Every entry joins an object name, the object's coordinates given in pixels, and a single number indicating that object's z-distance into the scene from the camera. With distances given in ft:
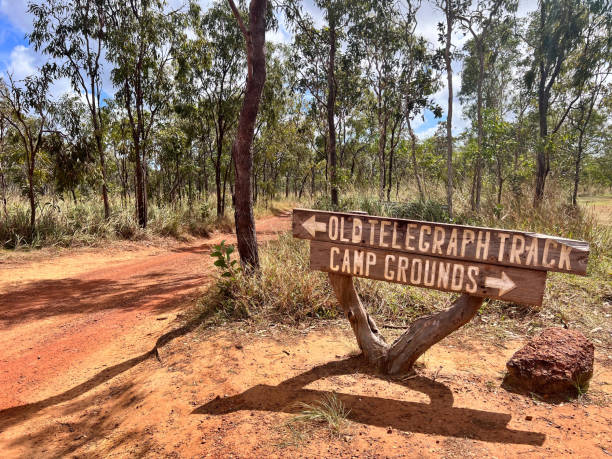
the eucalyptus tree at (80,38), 32.63
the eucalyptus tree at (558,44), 38.86
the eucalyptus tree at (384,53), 43.60
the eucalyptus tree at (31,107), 28.63
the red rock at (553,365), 8.93
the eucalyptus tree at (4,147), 29.00
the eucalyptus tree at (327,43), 39.78
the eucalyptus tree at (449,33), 34.45
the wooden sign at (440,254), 8.00
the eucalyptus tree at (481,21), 35.86
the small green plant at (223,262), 14.67
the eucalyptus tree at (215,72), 41.65
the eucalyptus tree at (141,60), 34.86
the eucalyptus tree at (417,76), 47.52
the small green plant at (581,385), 8.93
